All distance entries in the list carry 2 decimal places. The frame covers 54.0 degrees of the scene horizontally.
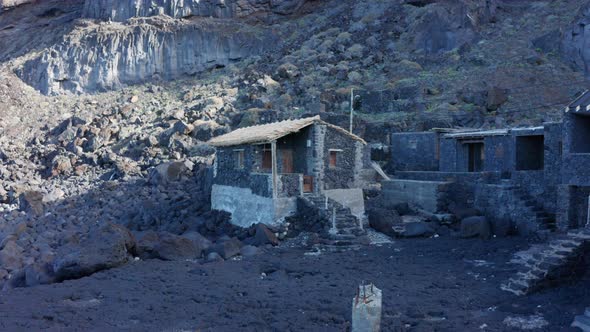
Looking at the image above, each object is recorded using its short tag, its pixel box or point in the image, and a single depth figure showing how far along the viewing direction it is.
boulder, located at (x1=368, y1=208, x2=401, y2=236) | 20.06
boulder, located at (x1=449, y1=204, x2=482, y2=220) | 20.67
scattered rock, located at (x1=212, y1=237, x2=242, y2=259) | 17.27
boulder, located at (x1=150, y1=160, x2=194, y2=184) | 30.30
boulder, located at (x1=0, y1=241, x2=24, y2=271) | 18.02
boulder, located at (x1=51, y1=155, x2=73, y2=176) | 37.88
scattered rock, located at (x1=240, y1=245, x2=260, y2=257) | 17.43
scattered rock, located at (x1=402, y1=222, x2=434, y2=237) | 19.62
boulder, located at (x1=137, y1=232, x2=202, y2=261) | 17.42
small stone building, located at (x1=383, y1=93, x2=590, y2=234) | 17.52
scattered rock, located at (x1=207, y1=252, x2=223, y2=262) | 16.92
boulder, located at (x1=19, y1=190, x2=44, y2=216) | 28.98
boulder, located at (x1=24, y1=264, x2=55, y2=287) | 15.39
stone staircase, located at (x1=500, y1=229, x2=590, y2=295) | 12.27
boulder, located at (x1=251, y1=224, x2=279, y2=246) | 18.70
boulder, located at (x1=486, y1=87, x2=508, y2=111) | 33.69
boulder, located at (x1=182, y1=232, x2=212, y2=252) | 18.05
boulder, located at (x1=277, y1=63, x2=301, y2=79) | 44.16
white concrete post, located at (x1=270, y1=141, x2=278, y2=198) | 19.97
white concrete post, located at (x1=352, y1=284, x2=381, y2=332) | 9.19
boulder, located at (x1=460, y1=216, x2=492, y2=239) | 18.66
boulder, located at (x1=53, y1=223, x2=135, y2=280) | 15.38
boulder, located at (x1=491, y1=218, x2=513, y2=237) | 18.88
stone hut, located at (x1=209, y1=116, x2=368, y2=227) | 20.28
